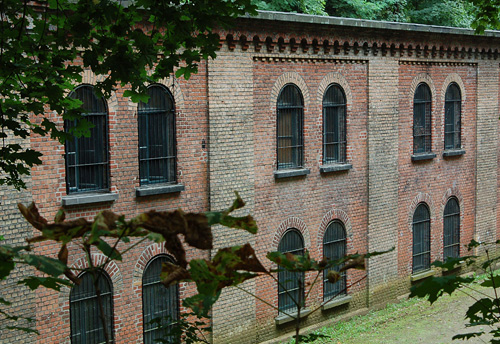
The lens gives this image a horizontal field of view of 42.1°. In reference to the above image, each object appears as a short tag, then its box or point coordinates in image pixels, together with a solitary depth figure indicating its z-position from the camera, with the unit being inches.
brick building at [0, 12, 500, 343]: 448.8
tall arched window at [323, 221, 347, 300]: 607.5
